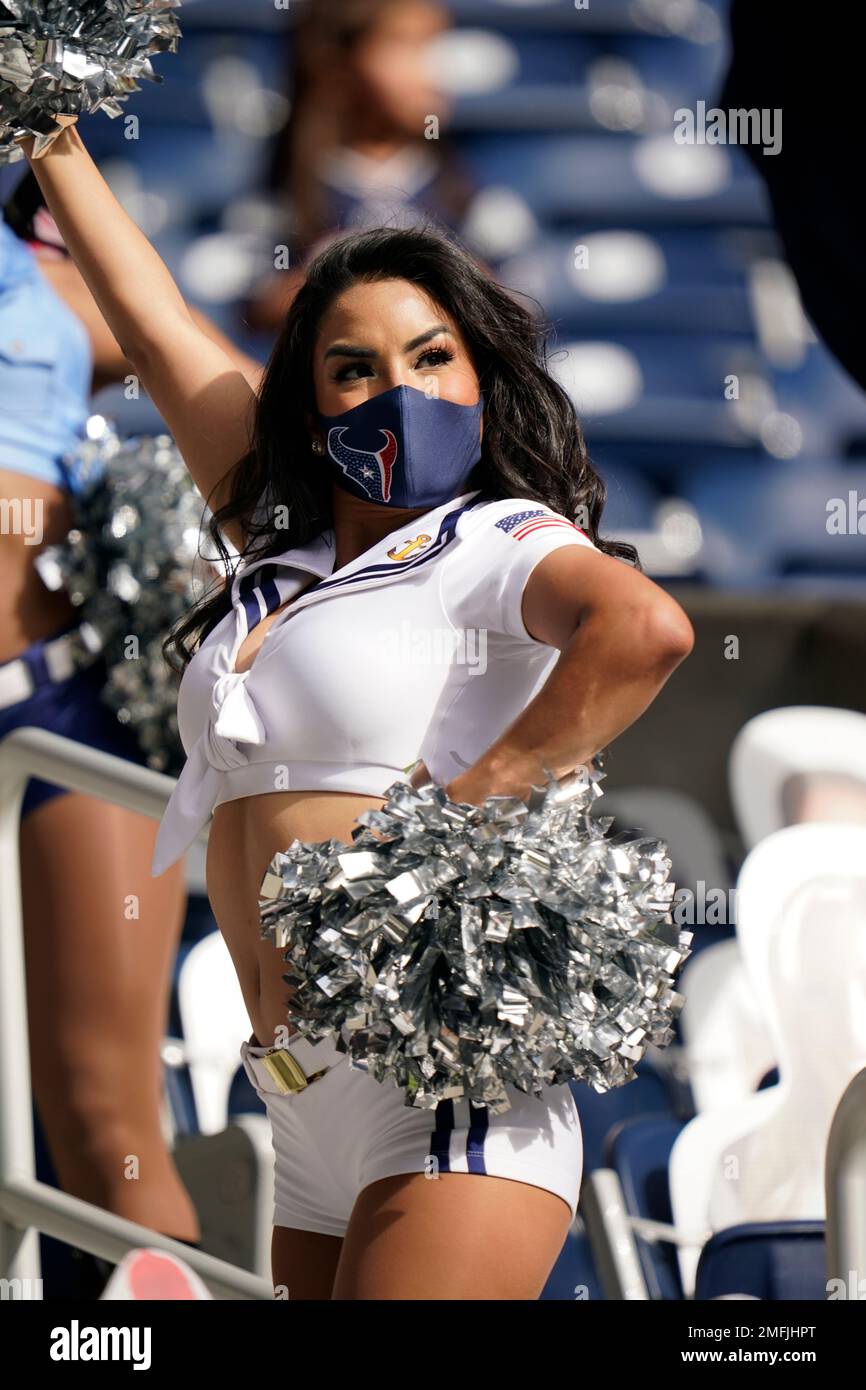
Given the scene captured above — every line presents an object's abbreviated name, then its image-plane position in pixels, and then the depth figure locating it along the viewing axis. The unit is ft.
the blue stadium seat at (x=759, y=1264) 16.97
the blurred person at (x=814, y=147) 22.44
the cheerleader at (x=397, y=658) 9.78
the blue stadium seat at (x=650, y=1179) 19.15
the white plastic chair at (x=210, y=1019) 22.30
